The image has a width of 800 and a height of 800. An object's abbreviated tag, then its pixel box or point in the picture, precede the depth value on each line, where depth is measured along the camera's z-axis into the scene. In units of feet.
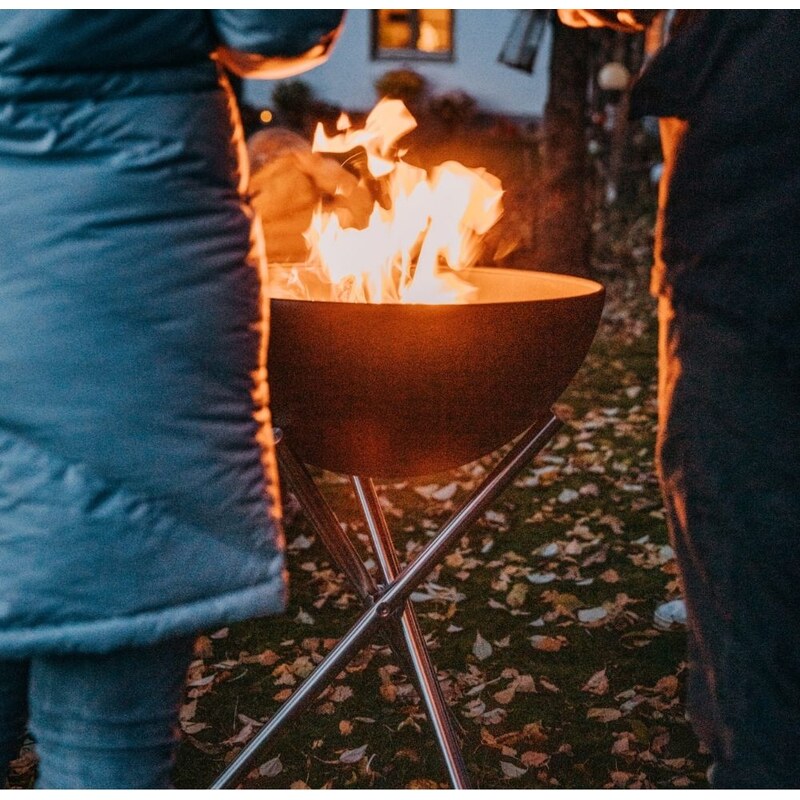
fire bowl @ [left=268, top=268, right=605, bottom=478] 6.19
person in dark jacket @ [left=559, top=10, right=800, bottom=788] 4.83
